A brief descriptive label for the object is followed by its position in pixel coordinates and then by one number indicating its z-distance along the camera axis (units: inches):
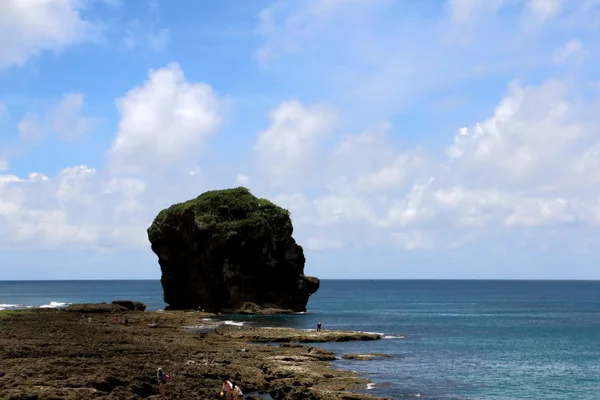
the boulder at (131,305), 4220.0
